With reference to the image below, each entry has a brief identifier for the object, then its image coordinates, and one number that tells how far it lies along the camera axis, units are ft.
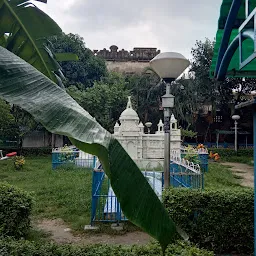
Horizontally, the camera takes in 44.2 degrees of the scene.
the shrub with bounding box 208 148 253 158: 67.15
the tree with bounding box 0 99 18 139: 51.93
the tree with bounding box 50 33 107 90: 81.51
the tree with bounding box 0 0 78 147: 8.39
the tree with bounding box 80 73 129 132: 66.95
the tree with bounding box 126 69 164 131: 78.23
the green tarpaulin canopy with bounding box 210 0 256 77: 9.45
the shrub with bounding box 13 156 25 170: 46.68
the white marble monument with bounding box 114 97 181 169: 44.50
